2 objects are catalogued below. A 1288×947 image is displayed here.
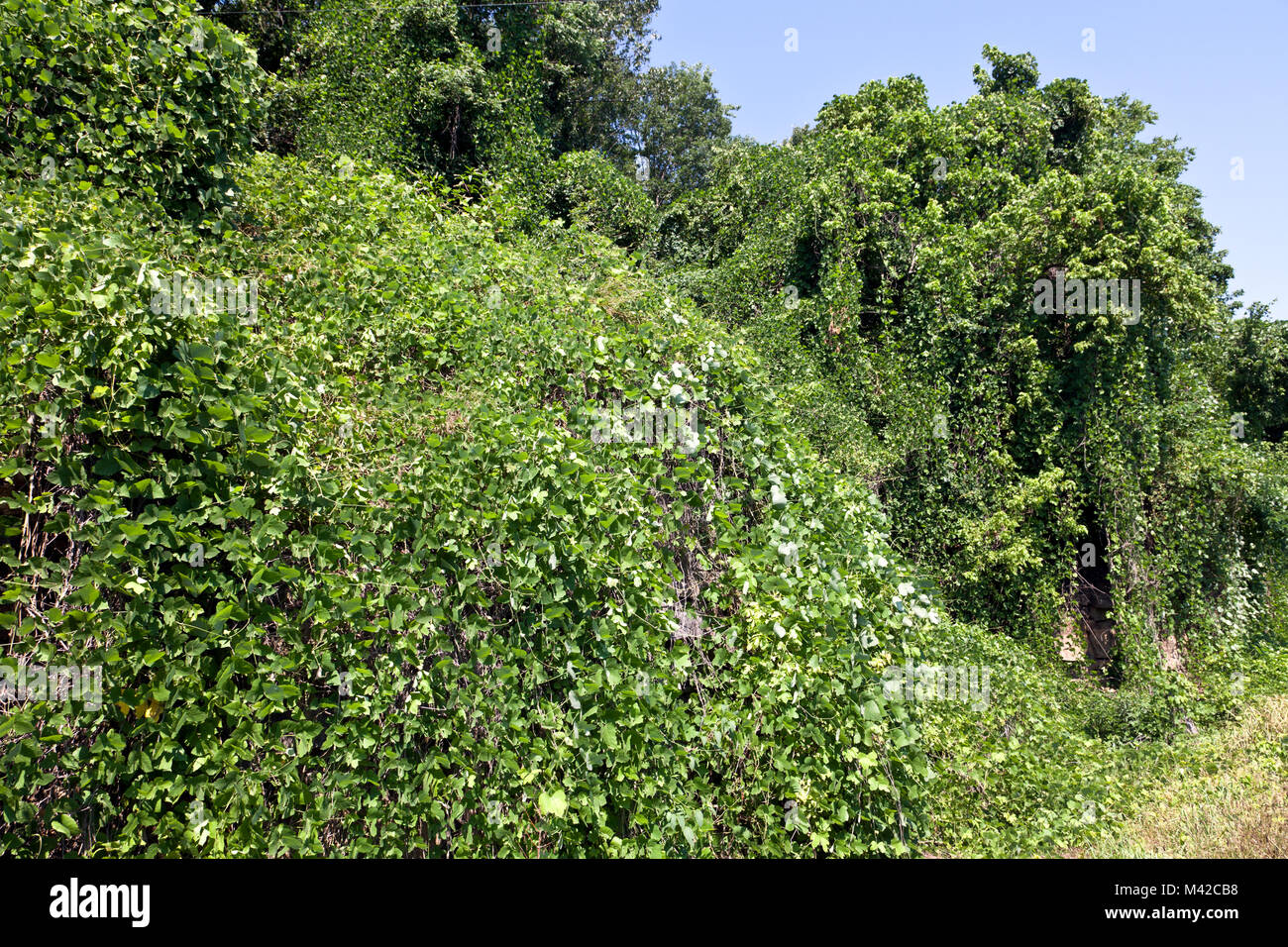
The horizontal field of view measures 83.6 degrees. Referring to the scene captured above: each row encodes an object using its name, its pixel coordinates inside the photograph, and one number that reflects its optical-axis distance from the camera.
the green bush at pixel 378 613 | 2.34
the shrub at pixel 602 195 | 13.45
